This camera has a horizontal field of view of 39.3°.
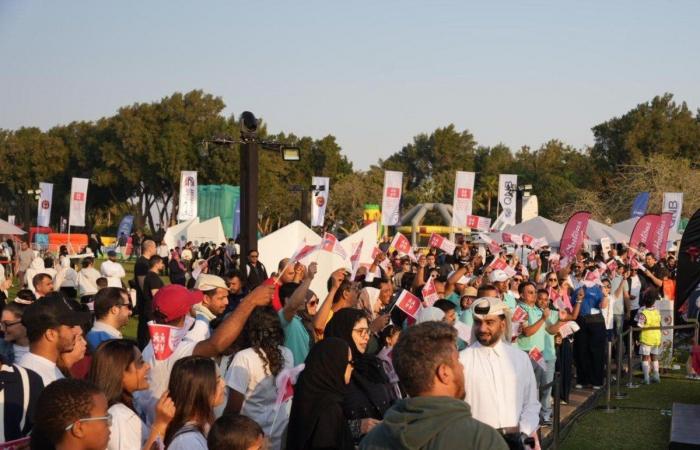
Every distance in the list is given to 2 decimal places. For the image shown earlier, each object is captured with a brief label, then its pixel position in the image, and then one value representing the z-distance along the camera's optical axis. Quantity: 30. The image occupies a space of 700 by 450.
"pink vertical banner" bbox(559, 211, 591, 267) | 27.30
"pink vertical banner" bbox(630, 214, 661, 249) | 29.59
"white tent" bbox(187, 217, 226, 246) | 47.31
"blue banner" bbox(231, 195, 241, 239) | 44.78
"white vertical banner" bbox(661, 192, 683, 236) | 38.03
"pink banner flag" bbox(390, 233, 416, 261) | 17.97
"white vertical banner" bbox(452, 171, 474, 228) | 35.97
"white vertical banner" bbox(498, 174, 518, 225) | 39.31
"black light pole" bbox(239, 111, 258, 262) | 15.16
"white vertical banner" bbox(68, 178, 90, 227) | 44.00
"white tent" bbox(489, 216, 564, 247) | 32.31
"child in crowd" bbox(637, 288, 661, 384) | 16.70
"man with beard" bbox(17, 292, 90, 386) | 5.61
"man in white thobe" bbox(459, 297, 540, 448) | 6.11
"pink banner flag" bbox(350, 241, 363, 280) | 12.74
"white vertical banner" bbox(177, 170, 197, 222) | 51.72
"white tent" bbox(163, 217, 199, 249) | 48.44
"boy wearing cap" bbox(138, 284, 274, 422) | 5.90
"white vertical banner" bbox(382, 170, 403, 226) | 37.53
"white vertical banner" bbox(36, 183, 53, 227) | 46.09
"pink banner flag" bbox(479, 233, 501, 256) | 23.72
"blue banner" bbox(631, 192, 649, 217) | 44.75
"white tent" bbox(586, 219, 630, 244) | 33.59
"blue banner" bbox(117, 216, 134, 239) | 56.81
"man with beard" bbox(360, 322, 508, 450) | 3.34
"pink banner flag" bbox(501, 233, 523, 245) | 27.93
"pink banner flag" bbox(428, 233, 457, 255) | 18.47
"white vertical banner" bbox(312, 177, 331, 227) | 45.28
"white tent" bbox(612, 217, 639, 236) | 38.62
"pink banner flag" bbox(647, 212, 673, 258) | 30.08
